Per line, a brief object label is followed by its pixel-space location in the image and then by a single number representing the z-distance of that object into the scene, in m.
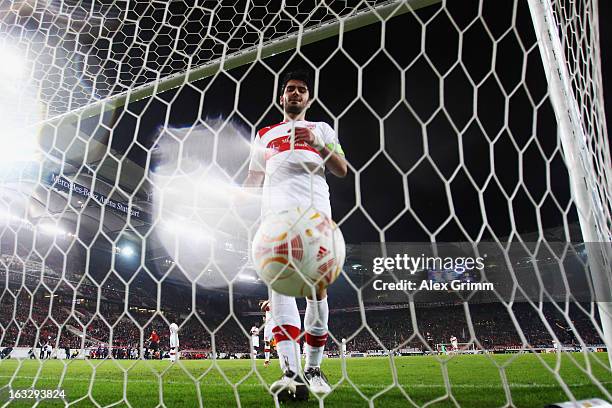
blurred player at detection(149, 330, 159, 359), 11.95
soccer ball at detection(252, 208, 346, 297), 1.39
